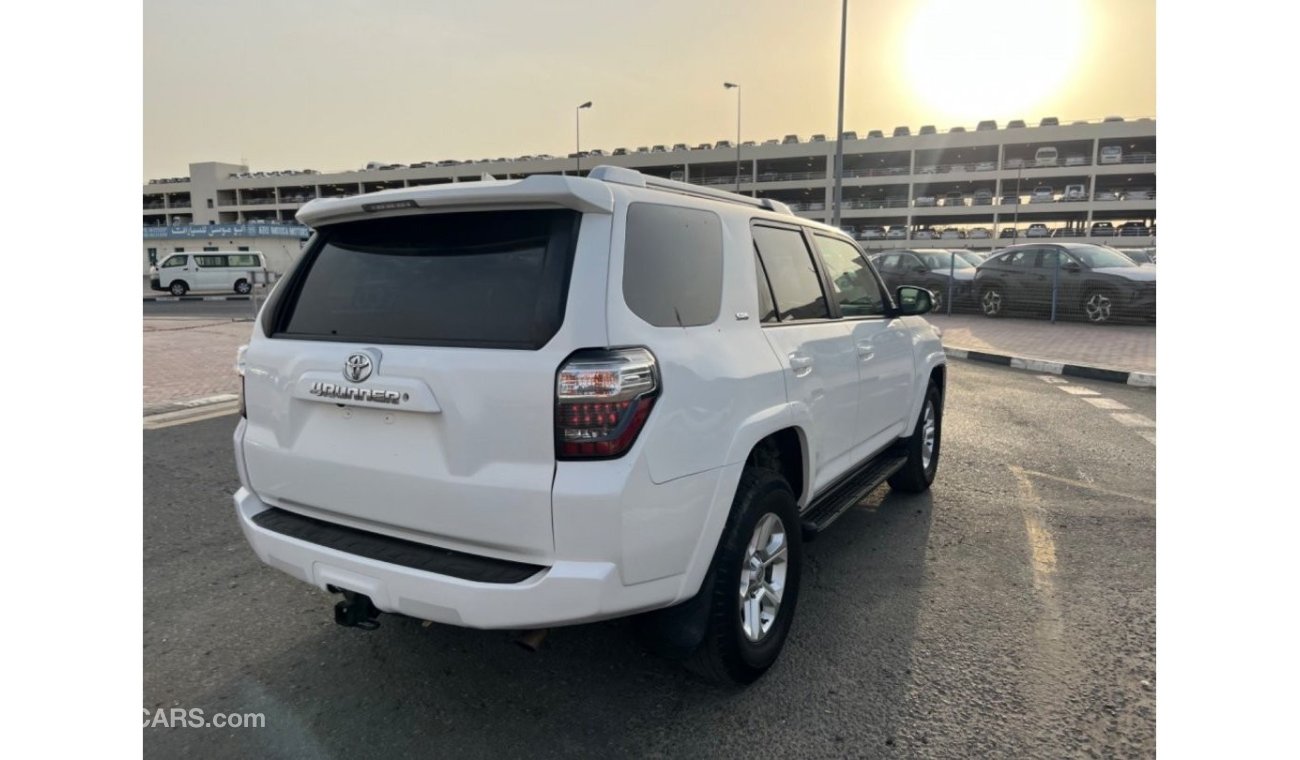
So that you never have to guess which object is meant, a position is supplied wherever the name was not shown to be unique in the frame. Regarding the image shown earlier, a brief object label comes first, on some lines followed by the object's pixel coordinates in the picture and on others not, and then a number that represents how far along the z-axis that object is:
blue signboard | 53.06
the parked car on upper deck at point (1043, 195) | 68.38
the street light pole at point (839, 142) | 18.77
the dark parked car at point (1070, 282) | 14.64
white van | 33.41
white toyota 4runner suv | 2.21
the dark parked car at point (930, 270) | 18.72
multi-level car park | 67.50
